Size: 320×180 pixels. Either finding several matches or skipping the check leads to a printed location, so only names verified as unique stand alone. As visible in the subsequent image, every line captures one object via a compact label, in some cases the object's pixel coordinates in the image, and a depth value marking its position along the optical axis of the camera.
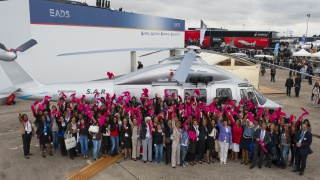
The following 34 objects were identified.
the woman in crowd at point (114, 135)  8.41
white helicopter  10.41
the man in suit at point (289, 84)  18.55
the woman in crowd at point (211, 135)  8.25
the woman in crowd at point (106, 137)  8.41
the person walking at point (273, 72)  25.21
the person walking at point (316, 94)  15.78
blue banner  17.14
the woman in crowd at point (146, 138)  8.20
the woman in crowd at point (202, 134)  8.20
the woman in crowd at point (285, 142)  7.82
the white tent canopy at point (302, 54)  32.12
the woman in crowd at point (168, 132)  8.08
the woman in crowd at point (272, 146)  7.87
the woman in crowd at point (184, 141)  8.01
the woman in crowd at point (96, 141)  8.33
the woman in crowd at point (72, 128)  8.45
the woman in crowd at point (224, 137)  8.23
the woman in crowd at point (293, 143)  7.85
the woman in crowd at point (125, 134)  8.34
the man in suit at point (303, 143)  7.49
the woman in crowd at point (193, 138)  7.99
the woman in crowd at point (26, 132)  8.31
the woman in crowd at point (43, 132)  8.44
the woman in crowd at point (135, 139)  8.31
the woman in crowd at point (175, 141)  7.95
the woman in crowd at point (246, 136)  8.07
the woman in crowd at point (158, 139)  8.08
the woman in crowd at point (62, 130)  8.52
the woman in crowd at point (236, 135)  8.17
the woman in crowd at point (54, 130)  8.62
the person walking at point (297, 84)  18.28
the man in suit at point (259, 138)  7.83
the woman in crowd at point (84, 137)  8.34
